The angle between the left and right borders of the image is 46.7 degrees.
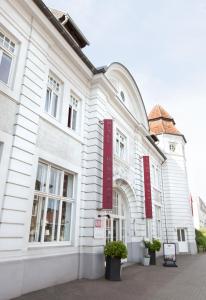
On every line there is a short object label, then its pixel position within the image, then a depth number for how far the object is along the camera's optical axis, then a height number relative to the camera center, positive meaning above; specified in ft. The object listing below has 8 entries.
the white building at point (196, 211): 100.99 +9.34
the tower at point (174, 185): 66.54 +13.64
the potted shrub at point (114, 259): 27.45 -3.00
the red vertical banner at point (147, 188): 45.96 +8.43
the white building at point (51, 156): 20.49 +7.95
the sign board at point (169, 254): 40.88 -3.50
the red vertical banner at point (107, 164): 30.12 +8.64
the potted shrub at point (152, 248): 42.26 -2.57
